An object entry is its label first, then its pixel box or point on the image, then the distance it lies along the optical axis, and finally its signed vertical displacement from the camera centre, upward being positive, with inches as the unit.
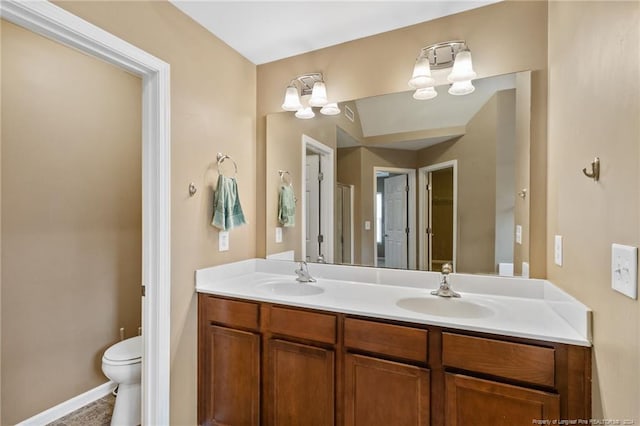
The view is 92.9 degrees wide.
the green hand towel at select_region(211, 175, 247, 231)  73.0 +1.0
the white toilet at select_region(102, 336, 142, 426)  69.9 -40.6
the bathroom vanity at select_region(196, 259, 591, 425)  42.8 -23.8
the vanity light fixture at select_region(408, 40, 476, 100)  63.1 +30.5
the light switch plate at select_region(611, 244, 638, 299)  28.9 -6.0
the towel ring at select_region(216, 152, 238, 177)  75.6 +13.0
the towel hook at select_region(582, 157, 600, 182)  36.8 +4.9
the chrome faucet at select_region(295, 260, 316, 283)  76.2 -16.8
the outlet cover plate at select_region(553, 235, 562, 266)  51.4 -7.0
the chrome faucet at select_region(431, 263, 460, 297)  61.6 -16.0
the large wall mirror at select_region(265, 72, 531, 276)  63.6 +7.2
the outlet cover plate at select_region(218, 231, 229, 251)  76.4 -8.1
